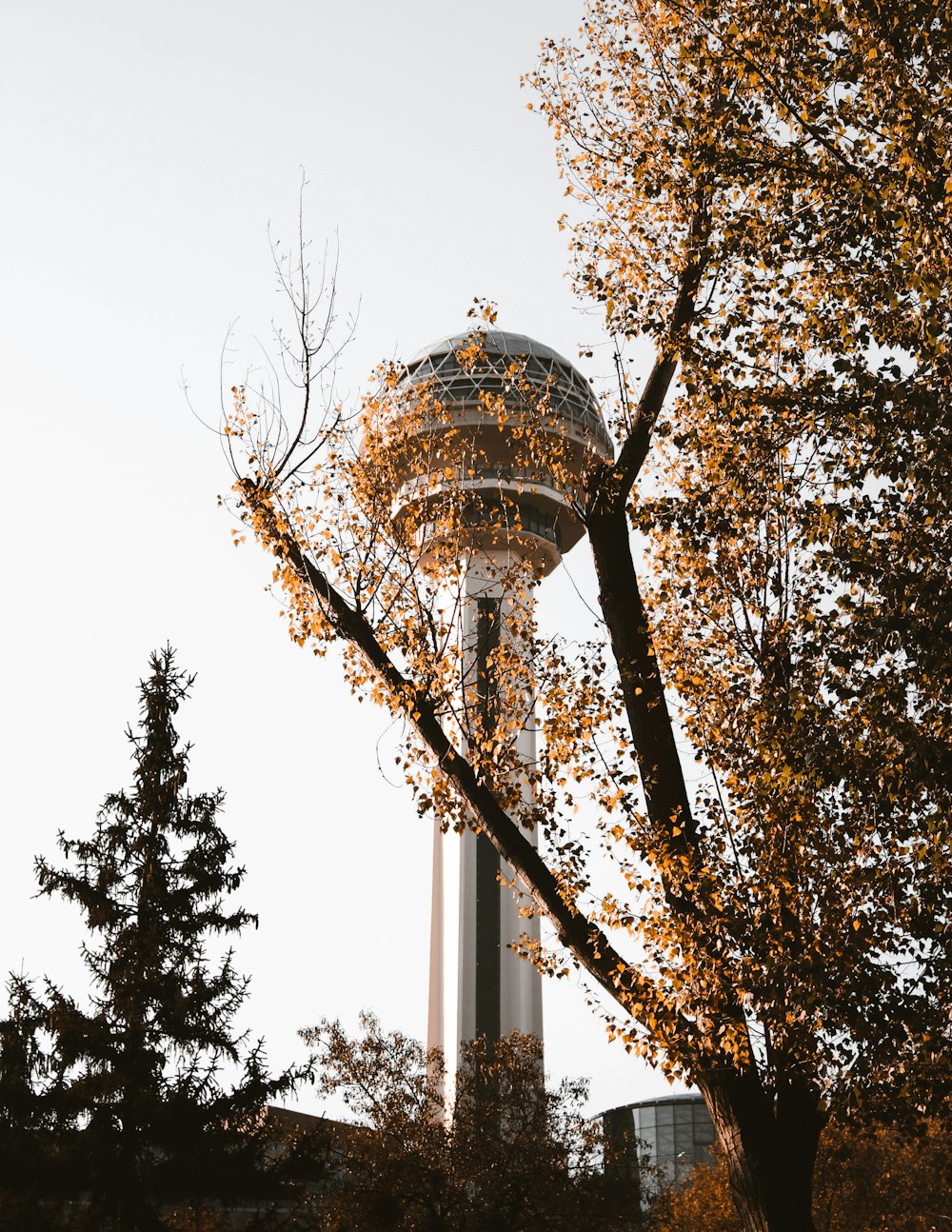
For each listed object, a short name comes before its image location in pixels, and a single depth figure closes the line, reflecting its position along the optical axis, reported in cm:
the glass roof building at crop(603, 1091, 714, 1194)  6344
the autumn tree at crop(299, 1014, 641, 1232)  2248
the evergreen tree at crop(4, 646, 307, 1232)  1680
